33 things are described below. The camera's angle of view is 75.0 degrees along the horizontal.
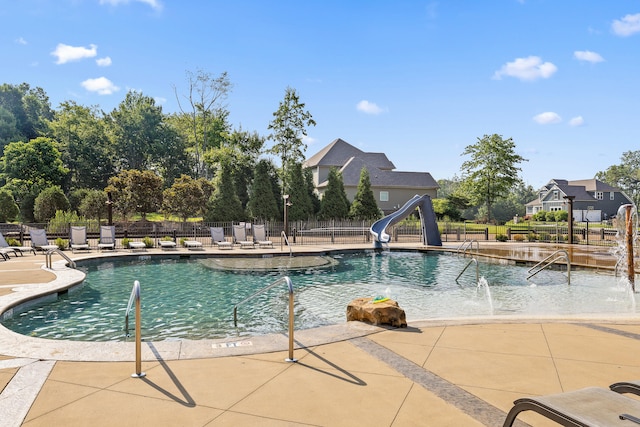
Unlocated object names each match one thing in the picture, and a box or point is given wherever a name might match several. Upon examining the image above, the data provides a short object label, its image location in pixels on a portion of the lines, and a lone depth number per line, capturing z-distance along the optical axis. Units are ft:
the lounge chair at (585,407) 6.58
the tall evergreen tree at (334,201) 119.96
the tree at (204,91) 152.76
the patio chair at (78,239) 61.16
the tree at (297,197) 116.06
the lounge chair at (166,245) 66.03
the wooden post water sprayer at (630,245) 35.91
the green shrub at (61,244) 63.45
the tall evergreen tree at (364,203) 120.98
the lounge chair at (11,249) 52.83
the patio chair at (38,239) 60.18
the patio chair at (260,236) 72.12
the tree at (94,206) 104.83
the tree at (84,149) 149.69
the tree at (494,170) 156.35
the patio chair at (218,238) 71.46
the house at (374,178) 146.73
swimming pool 26.32
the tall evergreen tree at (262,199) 114.21
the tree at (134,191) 104.17
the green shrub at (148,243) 68.33
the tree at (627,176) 269.03
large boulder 19.84
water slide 74.49
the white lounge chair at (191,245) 67.05
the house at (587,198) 194.29
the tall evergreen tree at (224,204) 108.17
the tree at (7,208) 108.27
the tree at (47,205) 102.53
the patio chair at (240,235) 72.38
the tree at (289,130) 124.26
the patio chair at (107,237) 63.62
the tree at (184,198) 104.17
